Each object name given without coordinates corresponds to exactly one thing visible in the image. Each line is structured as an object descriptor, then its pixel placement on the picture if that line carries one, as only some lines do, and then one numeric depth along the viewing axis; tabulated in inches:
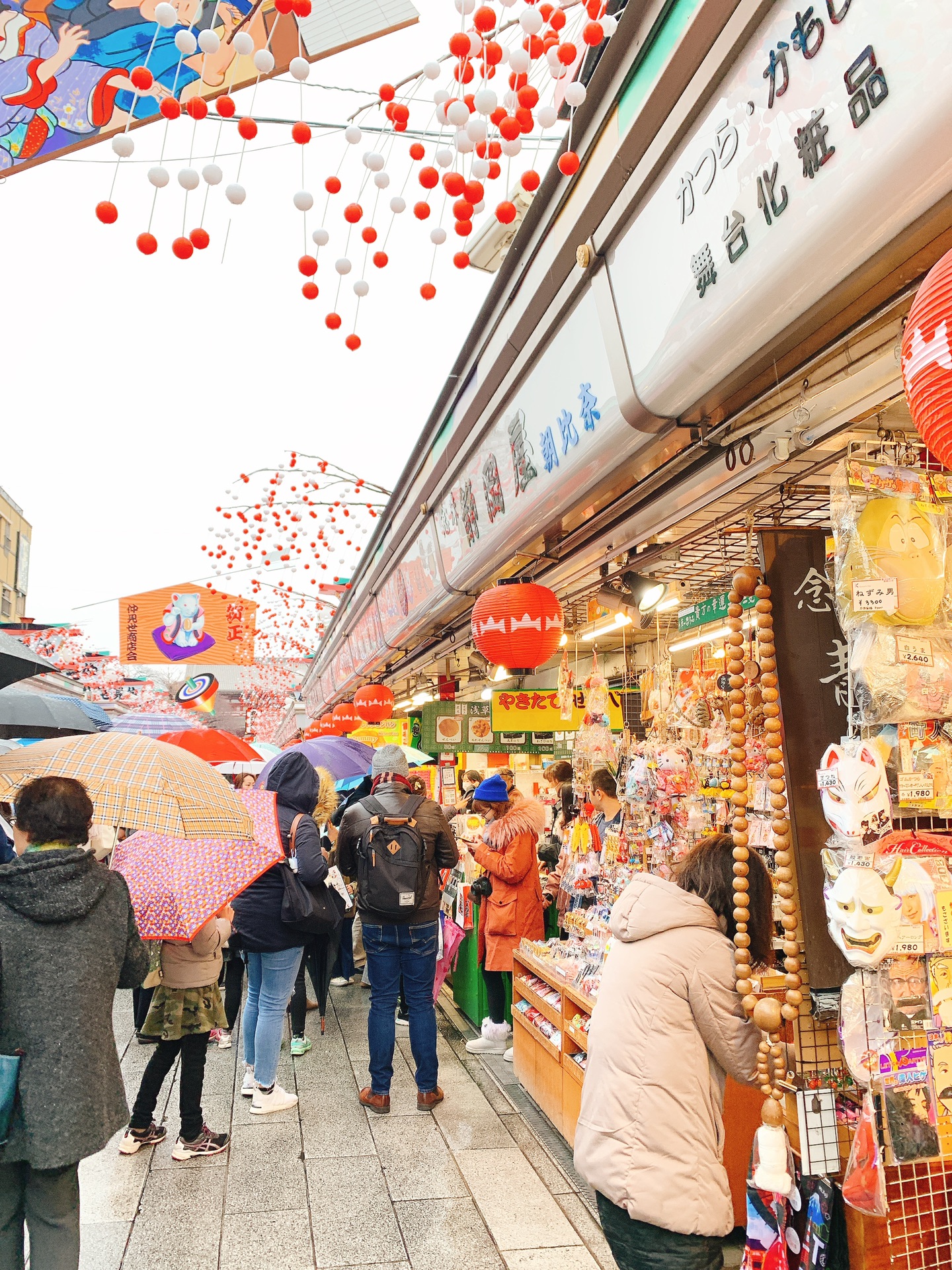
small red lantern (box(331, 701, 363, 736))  546.9
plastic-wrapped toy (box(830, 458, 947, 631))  87.9
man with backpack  205.5
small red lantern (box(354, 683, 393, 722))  497.7
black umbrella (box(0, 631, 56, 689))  167.3
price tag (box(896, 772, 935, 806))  88.8
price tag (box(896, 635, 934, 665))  87.7
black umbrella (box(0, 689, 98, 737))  269.6
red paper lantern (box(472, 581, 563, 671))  182.1
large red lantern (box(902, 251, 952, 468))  56.7
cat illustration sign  768.3
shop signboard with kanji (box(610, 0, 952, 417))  64.6
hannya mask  83.2
